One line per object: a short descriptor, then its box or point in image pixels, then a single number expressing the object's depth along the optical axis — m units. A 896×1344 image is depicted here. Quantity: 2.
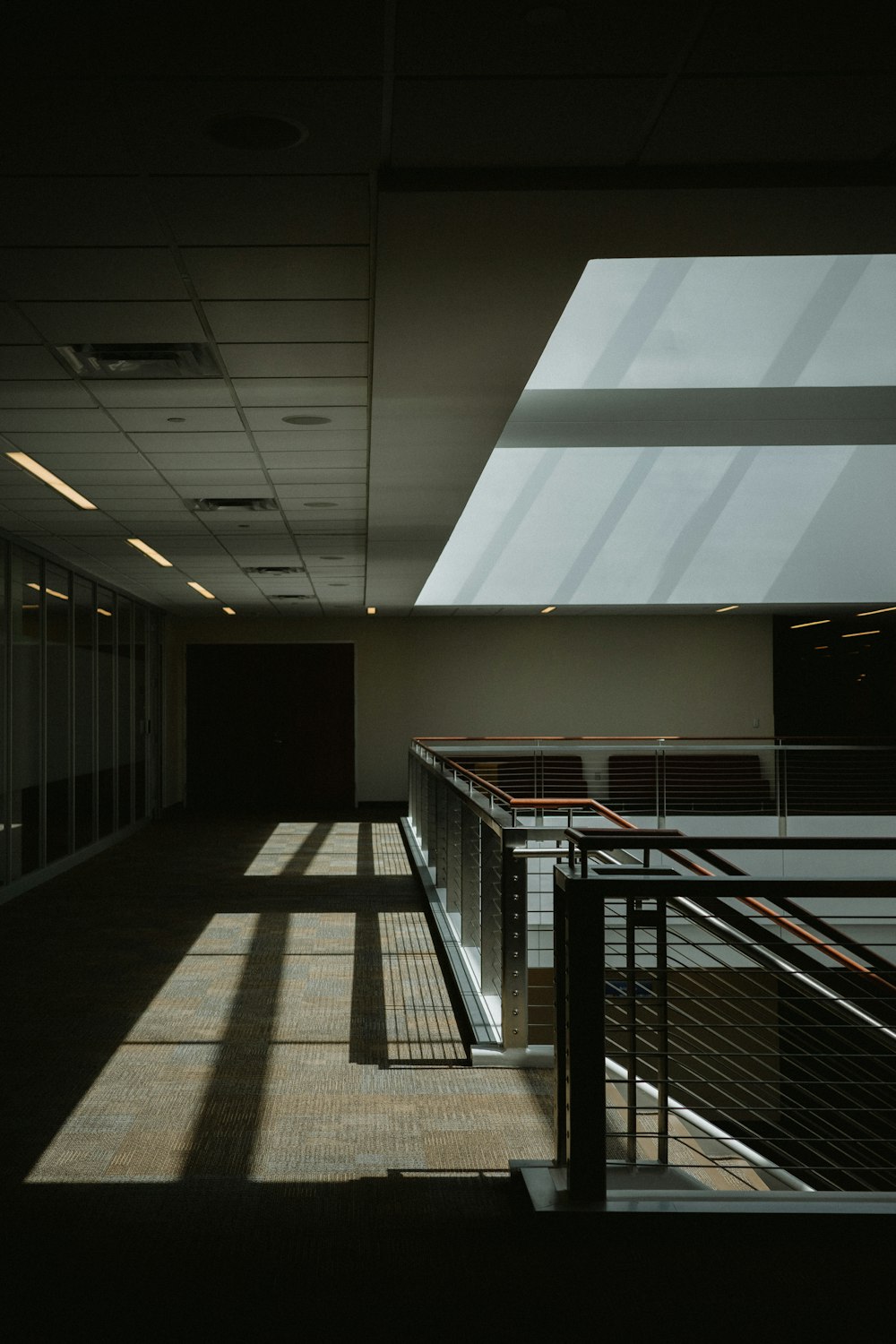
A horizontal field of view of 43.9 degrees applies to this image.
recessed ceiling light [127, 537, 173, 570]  8.46
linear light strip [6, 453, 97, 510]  5.71
